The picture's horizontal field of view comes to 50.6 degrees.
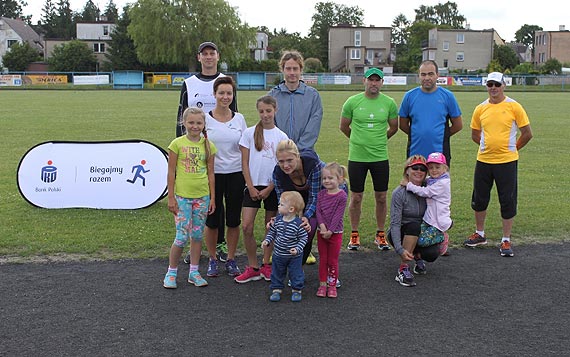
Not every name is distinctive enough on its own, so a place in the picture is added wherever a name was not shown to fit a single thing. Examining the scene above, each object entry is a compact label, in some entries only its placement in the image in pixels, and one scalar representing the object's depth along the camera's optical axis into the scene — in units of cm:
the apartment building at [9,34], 8719
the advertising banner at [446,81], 5370
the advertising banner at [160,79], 5478
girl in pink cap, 563
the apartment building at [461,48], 8644
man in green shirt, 638
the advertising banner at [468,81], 5403
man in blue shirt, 631
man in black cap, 577
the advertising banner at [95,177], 826
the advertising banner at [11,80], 5244
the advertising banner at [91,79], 5350
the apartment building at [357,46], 8700
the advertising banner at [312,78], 5357
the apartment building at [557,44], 9038
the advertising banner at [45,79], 5353
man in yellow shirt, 646
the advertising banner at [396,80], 5328
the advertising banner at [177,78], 5394
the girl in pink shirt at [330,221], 518
